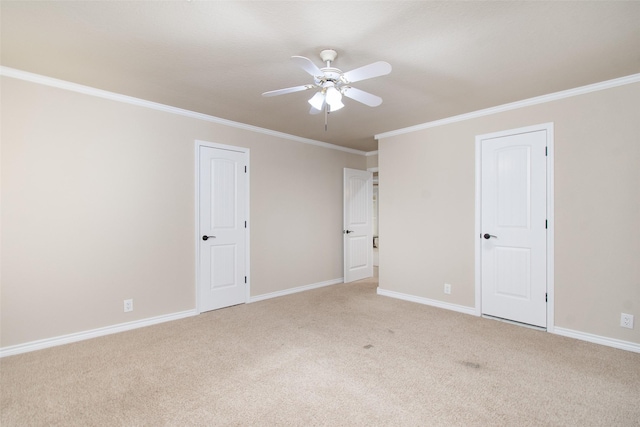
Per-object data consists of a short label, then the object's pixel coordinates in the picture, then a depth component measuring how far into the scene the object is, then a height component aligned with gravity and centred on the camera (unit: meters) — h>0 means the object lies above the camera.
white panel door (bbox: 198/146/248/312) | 3.93 -0.21
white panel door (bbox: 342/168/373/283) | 5.58 -0.23
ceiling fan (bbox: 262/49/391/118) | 2.04 +0.94
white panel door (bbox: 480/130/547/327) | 3.35 -0.18
